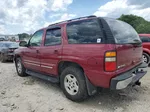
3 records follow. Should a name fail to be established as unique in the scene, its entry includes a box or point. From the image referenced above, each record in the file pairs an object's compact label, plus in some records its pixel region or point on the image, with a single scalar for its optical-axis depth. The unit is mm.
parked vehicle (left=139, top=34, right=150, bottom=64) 5251
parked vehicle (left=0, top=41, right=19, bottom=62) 7325
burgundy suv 2149
